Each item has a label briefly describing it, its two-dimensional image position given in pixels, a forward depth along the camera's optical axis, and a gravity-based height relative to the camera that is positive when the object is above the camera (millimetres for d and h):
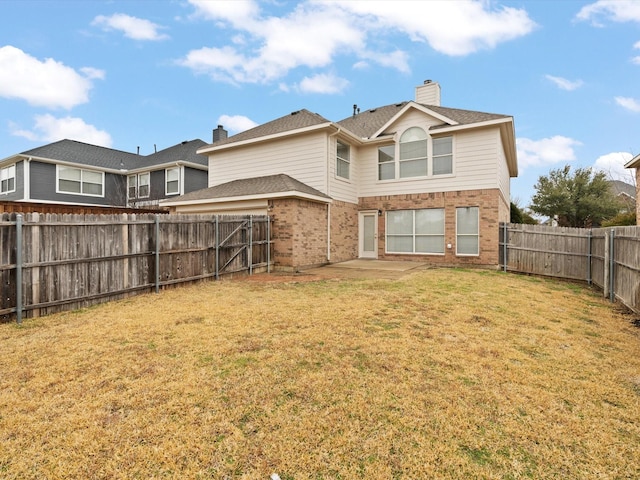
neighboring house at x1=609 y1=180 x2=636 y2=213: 26688 +3545
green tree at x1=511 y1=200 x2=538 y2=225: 21516 +1280
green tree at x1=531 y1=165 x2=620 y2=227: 26781 +3085
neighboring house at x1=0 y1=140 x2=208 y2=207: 20281 +3941
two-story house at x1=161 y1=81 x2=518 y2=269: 12375 +2017
